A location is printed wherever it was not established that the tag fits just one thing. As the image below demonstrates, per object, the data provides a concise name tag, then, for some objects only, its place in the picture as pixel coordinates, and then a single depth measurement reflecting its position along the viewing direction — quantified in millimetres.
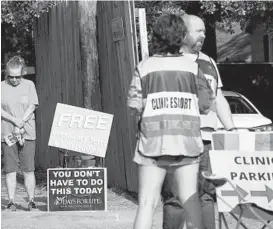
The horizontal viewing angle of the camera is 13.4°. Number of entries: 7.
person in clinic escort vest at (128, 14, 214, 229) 8423
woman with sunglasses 13106
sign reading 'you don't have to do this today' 12925
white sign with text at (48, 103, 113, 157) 13363
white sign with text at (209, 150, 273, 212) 8529
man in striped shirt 9307
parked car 16118
